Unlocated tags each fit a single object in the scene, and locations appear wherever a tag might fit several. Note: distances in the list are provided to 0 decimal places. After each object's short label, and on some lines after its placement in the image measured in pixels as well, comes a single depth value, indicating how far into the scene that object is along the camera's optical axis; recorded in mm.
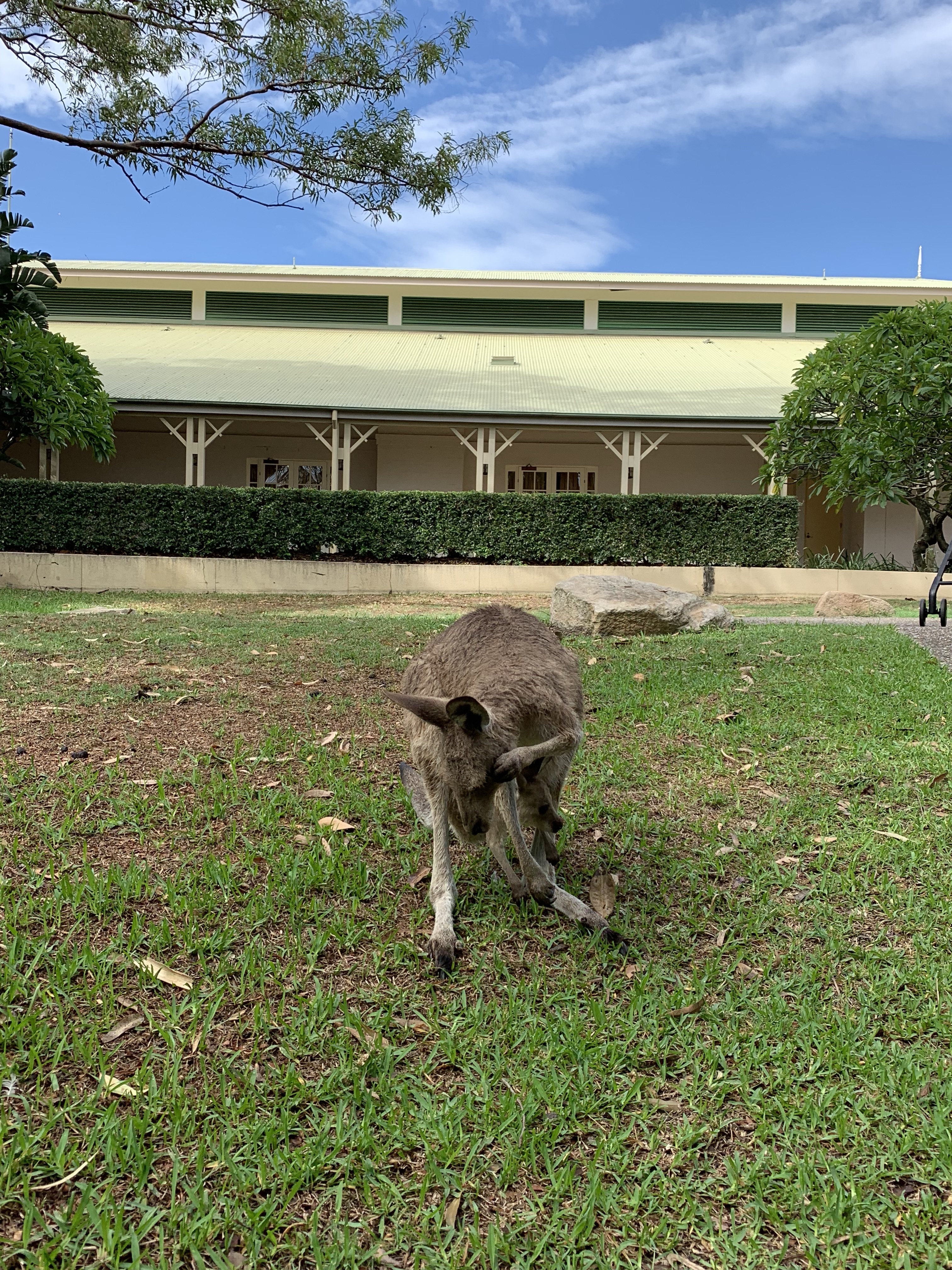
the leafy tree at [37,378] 15188
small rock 13227
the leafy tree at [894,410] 13977
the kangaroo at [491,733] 2752
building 19672
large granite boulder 10016
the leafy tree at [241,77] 10898
